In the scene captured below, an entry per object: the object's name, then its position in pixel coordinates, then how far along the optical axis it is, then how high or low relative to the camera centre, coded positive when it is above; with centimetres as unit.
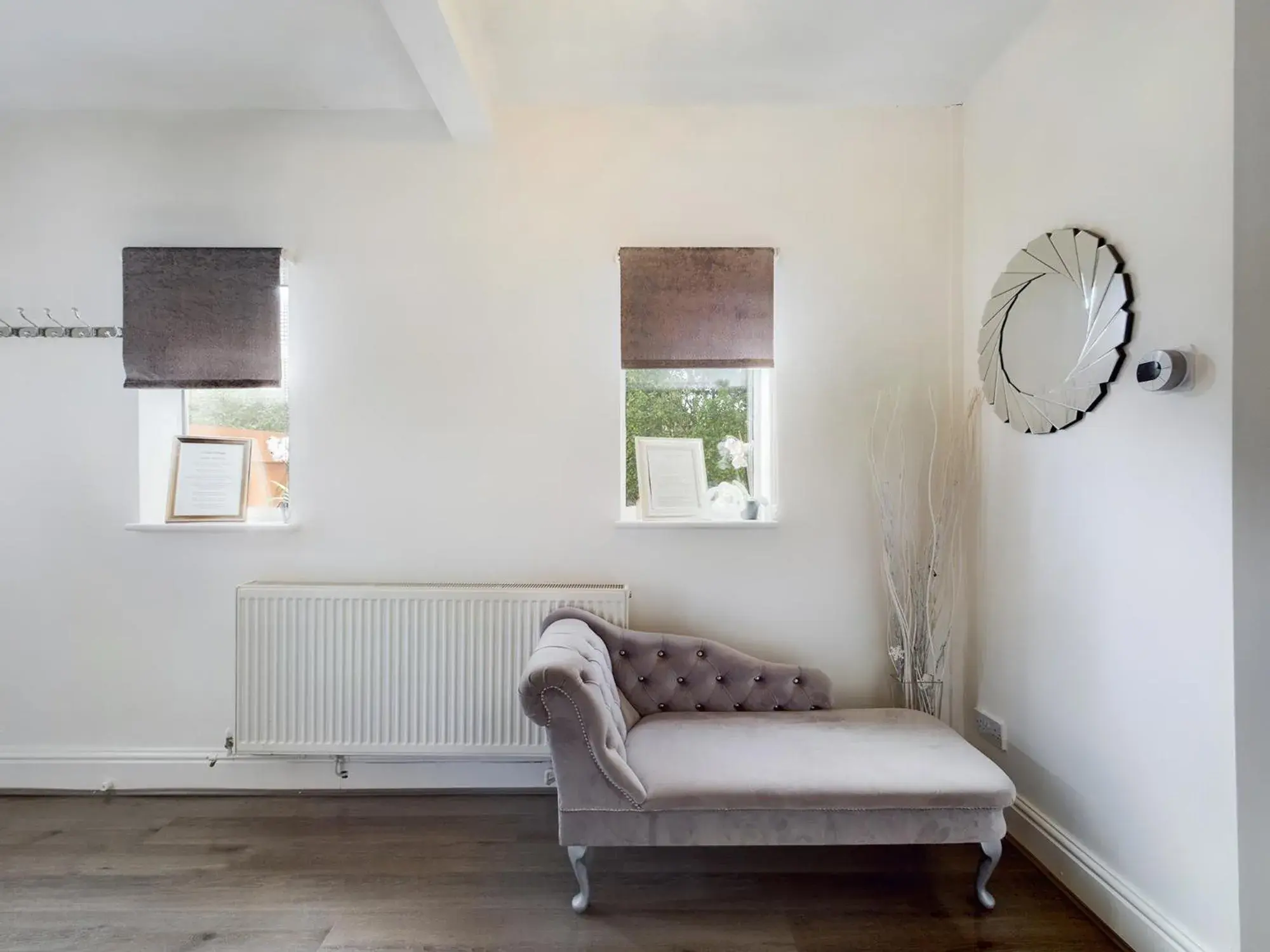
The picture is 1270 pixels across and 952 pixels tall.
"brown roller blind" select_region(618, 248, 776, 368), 245 +66
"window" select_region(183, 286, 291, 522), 264 +24
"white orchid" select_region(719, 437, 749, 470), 262 +10
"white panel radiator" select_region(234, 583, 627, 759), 236 -71
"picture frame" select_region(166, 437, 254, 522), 250 +0
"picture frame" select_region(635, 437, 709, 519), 254 +0
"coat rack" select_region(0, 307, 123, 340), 246 +58
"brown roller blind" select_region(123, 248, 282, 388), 244 +65
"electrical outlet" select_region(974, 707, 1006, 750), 224 -90
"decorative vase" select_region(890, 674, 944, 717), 234 -81
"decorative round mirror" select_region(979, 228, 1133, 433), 170 +43
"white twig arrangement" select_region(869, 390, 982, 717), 236 -26
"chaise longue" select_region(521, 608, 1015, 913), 174 -85
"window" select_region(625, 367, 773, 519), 262 +25
